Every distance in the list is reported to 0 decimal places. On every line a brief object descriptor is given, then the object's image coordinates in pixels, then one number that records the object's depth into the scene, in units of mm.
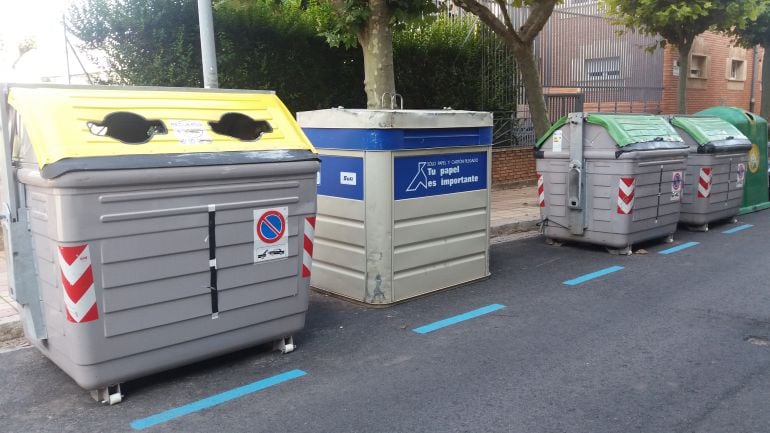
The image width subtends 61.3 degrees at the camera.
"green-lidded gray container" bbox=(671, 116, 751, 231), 9516
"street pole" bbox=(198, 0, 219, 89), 7051
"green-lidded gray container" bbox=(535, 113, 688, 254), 7820
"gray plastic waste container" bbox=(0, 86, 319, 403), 3568
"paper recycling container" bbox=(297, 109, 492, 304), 5672
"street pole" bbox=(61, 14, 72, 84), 9008
